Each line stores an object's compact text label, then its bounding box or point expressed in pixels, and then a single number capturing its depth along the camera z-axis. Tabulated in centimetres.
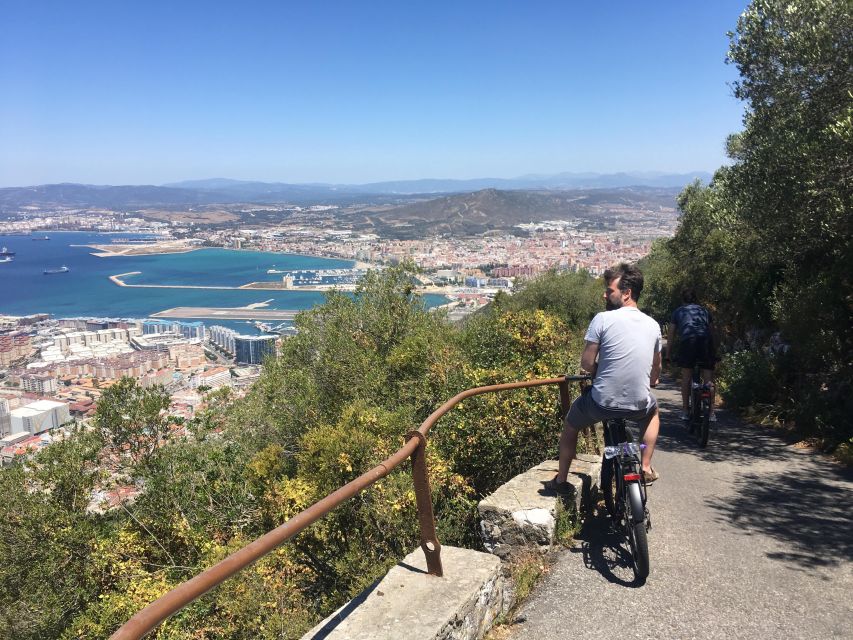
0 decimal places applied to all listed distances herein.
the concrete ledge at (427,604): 241
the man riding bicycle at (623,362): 360
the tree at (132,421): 956
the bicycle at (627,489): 342
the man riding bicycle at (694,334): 657
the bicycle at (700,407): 662
